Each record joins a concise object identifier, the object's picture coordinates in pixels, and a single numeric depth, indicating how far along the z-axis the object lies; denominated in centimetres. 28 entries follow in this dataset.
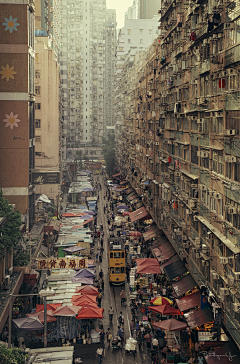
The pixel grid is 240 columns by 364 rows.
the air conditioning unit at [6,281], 3681
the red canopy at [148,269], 4094
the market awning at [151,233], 5354
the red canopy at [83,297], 3444
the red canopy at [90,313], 3188
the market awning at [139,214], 6231
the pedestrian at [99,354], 2922
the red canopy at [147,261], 4234
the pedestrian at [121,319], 3481
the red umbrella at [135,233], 5750
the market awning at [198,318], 2887
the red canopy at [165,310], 3259
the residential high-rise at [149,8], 13212
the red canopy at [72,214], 6816
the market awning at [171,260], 4146
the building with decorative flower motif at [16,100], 5322
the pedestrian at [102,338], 3205
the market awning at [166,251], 4371
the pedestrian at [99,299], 3853
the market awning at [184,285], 3444
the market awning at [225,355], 2374
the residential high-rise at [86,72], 17275
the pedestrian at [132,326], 3405
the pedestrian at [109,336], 3244
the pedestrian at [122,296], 3922
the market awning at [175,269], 3745
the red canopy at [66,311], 3199
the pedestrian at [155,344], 3097
